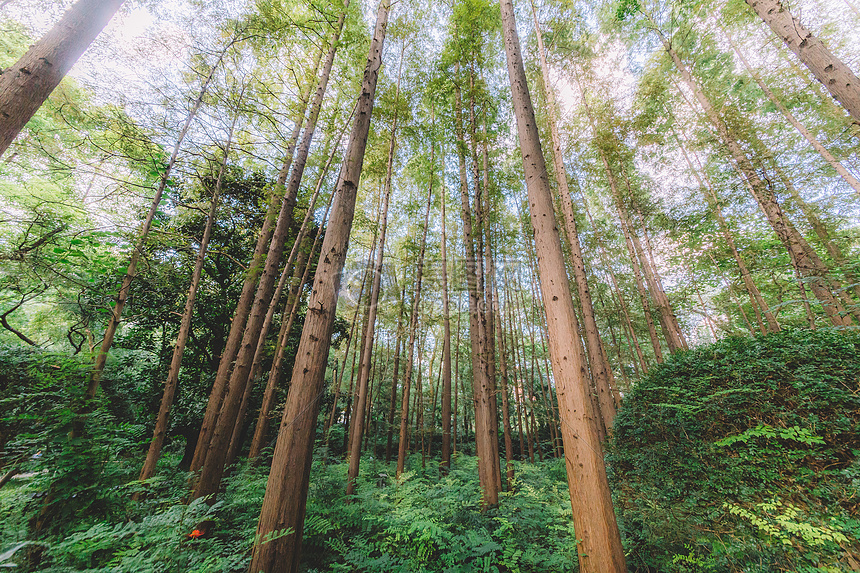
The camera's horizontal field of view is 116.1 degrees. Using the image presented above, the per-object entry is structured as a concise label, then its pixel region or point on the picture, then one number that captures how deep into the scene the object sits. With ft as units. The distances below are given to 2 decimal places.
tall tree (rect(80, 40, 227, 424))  11.02
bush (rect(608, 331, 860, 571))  8.84
